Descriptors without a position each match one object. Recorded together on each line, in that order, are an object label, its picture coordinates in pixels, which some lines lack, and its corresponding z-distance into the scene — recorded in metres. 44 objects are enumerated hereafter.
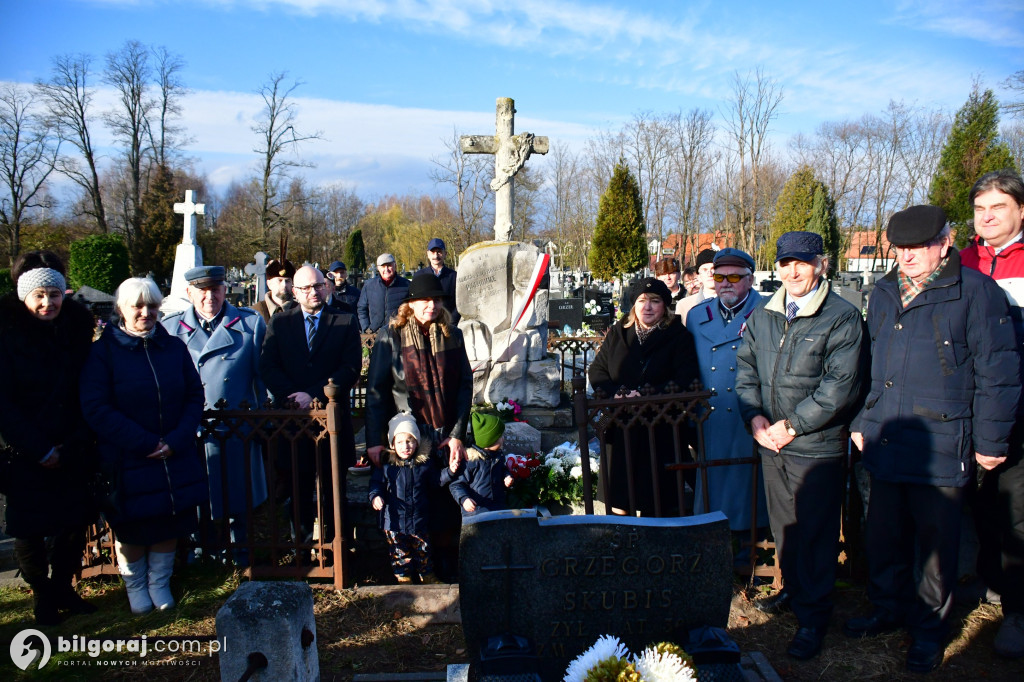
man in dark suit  4.10
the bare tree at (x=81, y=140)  35.44
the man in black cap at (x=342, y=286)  9.76
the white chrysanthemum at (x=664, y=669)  2.18
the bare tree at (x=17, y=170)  34.38
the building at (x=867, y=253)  34.86
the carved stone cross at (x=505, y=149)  8.81
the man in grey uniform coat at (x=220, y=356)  3.98
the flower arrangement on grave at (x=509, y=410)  6.29
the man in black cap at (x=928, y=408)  2.71
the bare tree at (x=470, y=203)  31.80
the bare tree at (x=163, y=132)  38.41
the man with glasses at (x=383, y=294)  8.17
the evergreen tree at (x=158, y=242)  28.31
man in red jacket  2.95
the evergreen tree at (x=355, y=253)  34.16
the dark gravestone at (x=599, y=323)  12.33
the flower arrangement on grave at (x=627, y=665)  2.18
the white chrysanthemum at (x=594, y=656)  2.26
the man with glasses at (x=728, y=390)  3.80
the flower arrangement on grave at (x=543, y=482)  4.55
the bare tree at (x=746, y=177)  30.95
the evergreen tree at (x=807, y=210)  31.30
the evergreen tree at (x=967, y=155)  23.70
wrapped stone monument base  6.75
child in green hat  3.70
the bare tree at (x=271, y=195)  34.25
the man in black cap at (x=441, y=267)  7.91
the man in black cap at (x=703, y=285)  5.04
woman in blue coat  3.21
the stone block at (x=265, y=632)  2.25
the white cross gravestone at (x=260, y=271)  13.41
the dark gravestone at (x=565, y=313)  13.95
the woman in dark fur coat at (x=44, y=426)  3.11
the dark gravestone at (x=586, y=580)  2.51
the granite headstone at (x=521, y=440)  5.54
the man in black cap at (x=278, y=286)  5.54
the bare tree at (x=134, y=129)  37.44
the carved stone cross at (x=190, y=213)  13.75
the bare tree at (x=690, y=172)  30.72
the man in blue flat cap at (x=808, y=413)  3.00
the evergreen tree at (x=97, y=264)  22.62
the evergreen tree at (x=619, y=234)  23.78
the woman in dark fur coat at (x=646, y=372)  3.88
